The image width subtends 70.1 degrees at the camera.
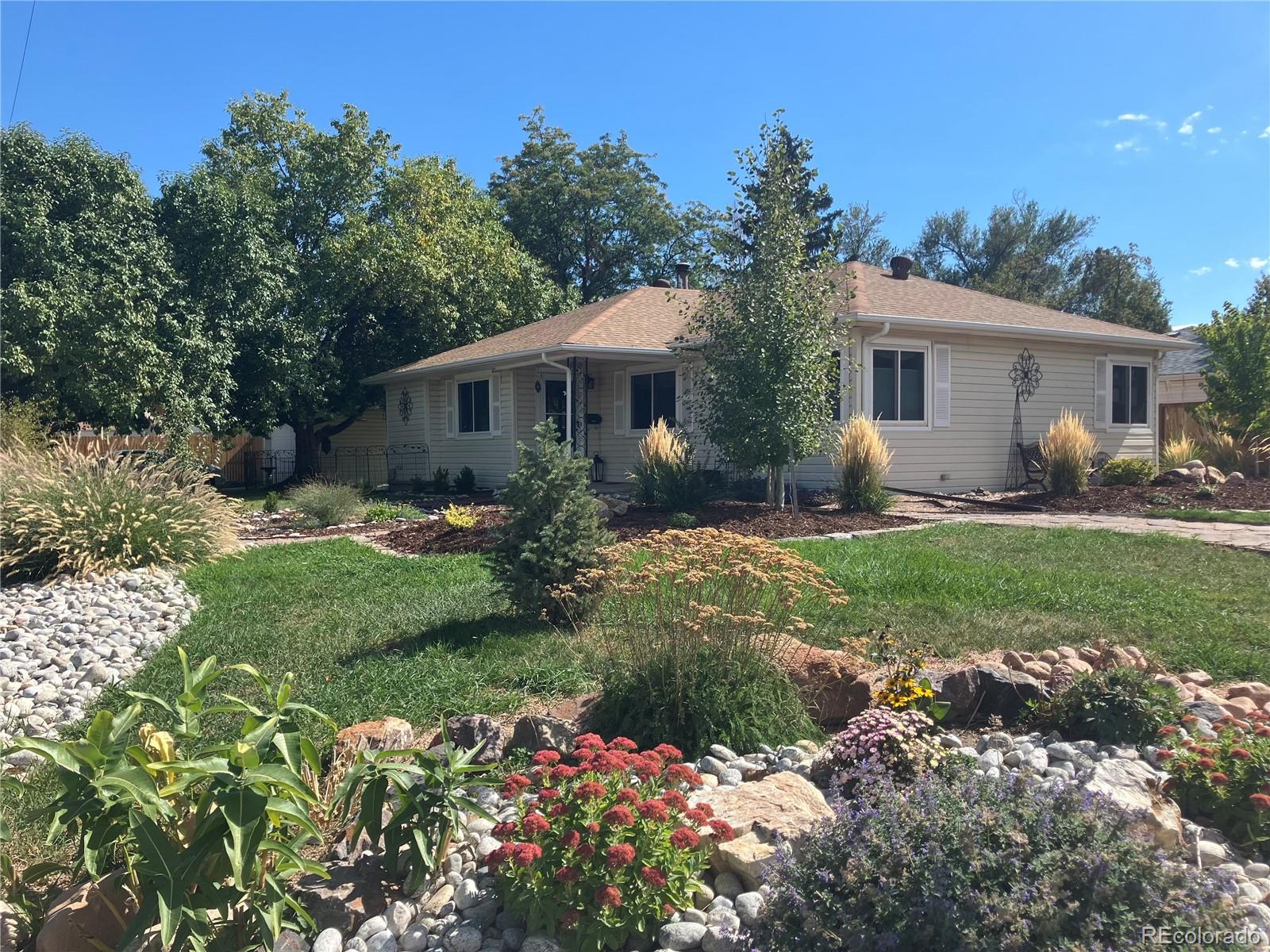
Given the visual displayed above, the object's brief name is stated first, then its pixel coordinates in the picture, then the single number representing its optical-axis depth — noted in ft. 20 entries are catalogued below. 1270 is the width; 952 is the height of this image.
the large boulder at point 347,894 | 8.29
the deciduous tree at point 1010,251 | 115.65
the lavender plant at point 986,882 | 6.47
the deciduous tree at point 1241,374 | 55.62
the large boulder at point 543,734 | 11.76
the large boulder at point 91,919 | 8.03
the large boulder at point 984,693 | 13.03
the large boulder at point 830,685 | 13.33
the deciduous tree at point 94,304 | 49.42
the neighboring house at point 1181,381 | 77.15
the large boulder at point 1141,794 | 8.56
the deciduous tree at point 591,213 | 102.01
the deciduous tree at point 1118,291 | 109.09
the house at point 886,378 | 44.93
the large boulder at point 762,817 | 8.49
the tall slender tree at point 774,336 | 35.24
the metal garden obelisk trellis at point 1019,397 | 49.44
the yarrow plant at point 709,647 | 12.30
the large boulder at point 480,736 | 11.75
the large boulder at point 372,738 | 11.21
